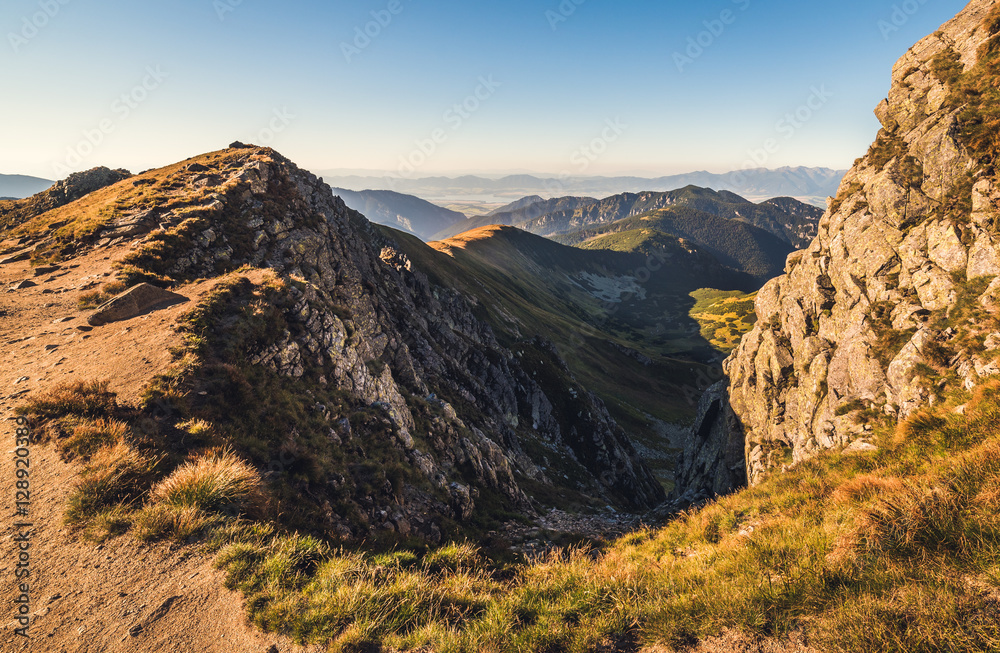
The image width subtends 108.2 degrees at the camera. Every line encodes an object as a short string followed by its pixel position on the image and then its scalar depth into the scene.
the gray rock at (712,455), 33.28
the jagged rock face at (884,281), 19.92
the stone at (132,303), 20.20
